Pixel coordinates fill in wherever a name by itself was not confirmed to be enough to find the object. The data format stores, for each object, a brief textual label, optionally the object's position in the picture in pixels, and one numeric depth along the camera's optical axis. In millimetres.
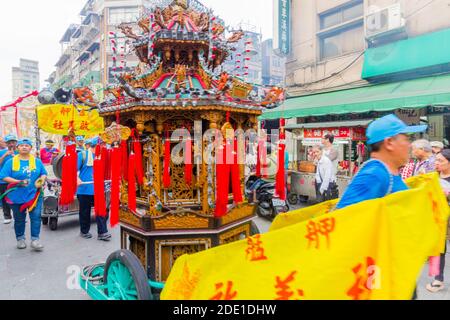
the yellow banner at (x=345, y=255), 1909
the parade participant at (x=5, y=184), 7562
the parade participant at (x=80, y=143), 7190
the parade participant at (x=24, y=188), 5578
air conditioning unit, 10242
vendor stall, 8648
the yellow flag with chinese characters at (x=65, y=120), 7277
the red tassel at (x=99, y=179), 3832
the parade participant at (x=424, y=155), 4865
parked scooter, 7777
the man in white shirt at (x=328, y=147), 7438
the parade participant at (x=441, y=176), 4078
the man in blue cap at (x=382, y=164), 2105
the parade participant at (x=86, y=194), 6324
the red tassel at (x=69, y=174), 4199
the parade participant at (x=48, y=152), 9784
